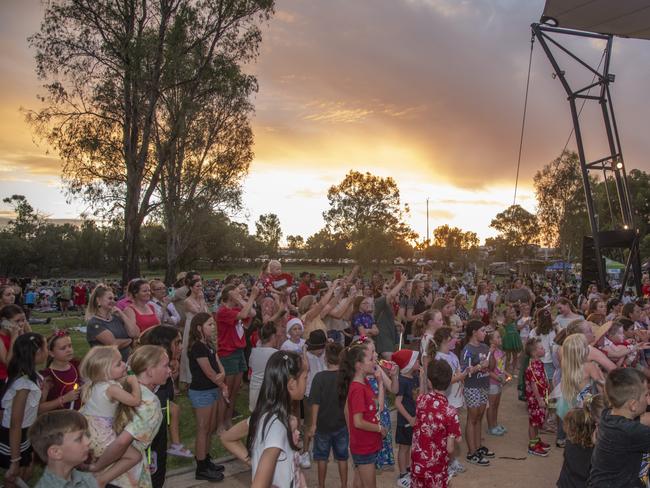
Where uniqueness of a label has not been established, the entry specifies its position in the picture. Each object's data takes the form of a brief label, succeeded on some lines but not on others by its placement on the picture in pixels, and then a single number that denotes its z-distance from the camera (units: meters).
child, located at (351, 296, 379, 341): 7.71
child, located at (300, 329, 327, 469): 5.48
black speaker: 16.95
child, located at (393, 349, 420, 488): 5.37
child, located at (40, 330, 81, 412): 4.50
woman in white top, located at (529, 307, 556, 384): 7.18
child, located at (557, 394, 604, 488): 3.56
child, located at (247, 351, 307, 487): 2.53
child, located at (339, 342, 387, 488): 4.06
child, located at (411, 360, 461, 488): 4.08
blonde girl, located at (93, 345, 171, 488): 3.10
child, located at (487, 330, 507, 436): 6.37
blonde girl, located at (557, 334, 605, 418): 4.31
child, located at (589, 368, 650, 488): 3.00
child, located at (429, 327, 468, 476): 5.37
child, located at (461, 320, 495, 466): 5.91
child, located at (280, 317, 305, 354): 6.00
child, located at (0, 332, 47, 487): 4.24
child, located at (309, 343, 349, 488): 4.53
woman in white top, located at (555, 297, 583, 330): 8.06
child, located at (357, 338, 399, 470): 4.77
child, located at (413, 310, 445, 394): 5.82
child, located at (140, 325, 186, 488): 3.90
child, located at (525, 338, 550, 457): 6.18
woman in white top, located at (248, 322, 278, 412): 5.55
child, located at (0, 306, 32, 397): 5.11
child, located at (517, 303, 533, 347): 9.91
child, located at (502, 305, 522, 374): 10.01
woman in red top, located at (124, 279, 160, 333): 6.24
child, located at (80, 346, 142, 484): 3.14
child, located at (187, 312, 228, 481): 5.01
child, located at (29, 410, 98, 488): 2.47
